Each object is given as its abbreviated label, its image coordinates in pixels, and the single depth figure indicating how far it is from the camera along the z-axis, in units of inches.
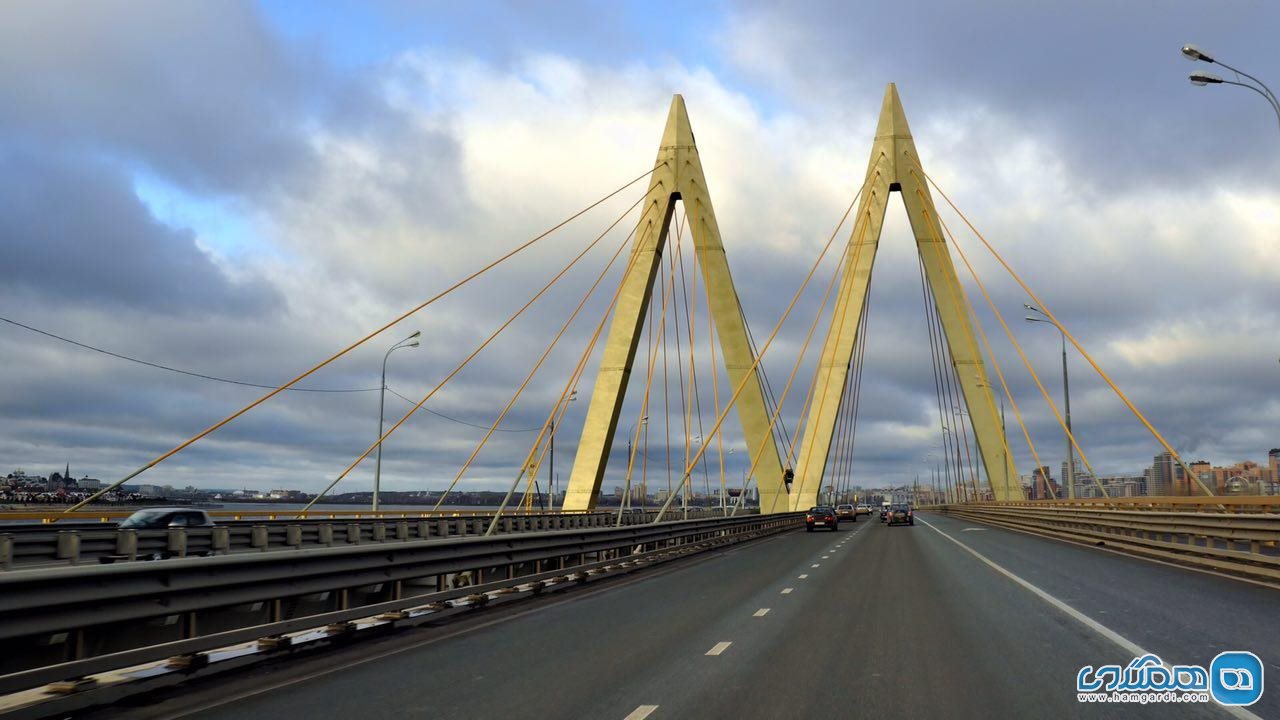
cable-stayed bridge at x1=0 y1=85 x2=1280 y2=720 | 277.0
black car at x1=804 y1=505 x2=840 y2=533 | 1964.8
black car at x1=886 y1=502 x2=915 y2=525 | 2372.0
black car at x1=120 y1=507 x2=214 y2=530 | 959.6
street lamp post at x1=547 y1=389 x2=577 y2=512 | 2323.6
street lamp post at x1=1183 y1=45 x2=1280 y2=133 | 760.3
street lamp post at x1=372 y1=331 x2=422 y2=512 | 1748.3
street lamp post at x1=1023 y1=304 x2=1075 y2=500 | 1622.8
